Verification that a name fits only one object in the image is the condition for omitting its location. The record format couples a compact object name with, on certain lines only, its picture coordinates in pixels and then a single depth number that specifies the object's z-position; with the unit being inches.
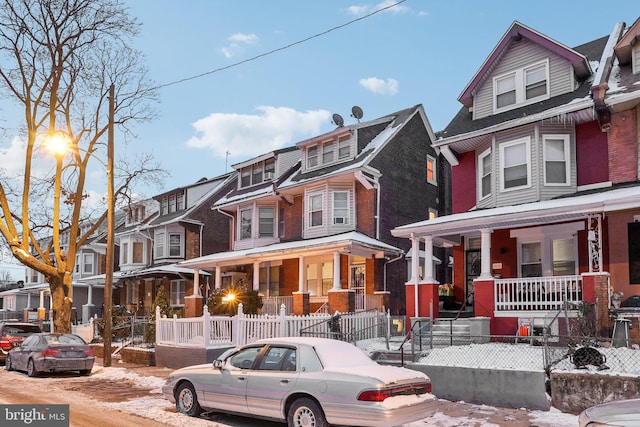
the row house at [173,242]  1389.0
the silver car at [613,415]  237.8
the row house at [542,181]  615.2
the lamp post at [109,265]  728.3
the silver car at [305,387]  332.8
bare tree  950.4
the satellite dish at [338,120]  1164.2
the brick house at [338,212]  938.1
